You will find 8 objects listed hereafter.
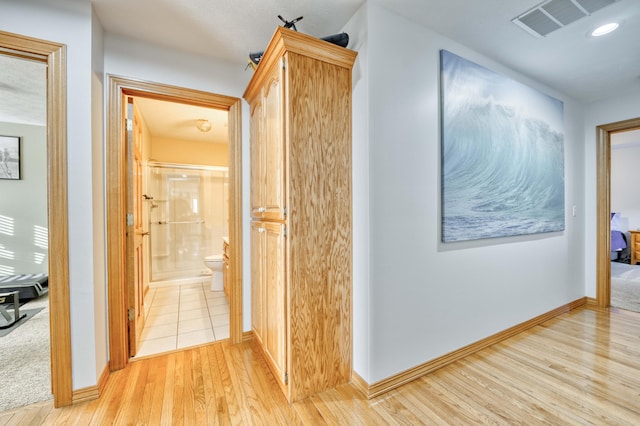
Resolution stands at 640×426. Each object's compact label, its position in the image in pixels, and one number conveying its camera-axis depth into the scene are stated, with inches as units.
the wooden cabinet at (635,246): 207.8
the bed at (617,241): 213.6
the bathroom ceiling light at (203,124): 141.5
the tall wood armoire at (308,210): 61.0
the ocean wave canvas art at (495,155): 76.0
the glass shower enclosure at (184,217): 175.2
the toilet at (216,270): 147.3
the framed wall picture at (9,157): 141.5
